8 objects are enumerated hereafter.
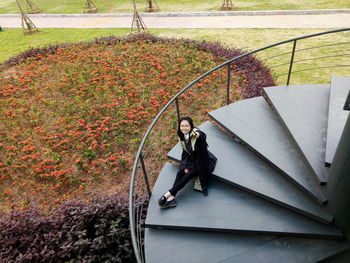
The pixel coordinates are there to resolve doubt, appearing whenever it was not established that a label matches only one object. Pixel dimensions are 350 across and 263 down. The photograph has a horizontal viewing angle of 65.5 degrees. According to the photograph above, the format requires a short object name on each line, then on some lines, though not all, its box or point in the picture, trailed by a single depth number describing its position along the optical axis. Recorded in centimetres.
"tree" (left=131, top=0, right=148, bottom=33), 1326
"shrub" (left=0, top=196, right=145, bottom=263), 443
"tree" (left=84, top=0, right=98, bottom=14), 1886
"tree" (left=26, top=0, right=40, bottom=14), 2089
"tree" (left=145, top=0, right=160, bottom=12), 1751
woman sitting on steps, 432
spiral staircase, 365
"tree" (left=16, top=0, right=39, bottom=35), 1580
